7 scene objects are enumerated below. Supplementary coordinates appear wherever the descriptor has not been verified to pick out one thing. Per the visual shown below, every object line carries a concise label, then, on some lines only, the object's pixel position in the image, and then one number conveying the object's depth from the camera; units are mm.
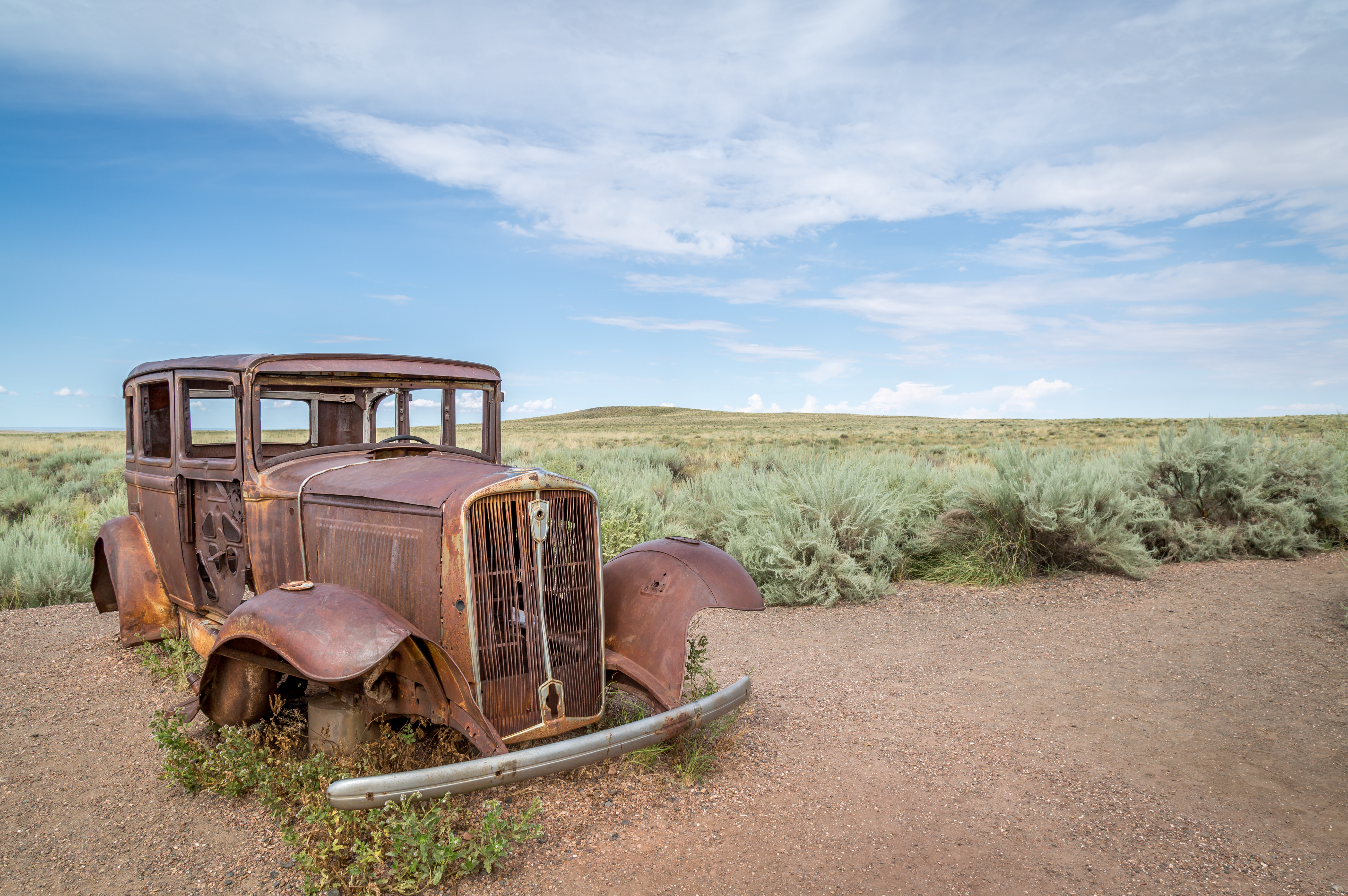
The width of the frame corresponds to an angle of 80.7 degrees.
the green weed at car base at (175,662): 5426
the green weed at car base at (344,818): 3121
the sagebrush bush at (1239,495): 9992
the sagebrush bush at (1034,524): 9031
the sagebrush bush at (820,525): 8336
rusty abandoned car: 3438
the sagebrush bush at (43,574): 8273
